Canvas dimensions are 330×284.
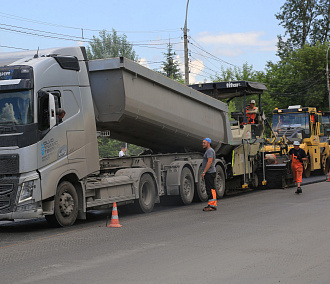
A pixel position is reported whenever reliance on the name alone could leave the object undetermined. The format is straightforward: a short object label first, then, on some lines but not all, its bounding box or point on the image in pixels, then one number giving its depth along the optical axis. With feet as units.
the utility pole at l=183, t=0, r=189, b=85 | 92.31
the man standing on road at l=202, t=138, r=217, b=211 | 45.75
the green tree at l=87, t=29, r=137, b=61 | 226.99
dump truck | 35.24
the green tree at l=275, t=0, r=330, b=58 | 196.95
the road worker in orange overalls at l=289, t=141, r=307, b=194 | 60.49
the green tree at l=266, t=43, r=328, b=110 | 170.30
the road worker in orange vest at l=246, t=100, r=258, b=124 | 65.46
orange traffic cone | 37.20
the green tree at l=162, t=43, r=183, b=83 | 230.07
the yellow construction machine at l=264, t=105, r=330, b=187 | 86.69
